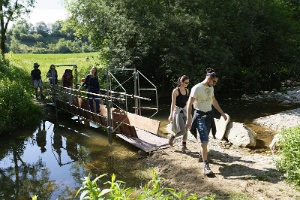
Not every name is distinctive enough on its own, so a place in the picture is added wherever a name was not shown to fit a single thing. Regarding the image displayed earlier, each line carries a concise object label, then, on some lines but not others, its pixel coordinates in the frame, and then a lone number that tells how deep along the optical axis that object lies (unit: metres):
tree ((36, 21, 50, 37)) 138.48
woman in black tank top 7.41
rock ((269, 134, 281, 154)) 8.61
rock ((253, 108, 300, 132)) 11.55
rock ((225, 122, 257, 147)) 9.01
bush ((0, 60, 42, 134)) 11.66
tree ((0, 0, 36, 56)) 24.67
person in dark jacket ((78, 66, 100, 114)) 10.90
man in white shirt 6.38
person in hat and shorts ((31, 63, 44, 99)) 15.28
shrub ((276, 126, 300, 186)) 5.70
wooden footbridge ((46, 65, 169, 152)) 9.02
